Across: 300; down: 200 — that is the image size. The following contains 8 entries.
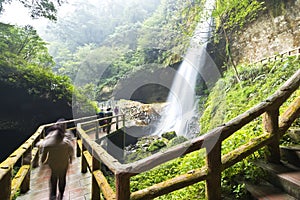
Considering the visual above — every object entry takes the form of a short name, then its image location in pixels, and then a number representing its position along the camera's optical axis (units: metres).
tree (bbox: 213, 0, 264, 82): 7.36
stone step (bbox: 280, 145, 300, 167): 2.10
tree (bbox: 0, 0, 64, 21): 7.85
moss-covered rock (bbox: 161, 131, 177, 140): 8.55
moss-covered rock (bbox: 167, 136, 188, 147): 6.54
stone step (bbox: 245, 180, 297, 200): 1.72
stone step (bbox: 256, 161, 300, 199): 1.70
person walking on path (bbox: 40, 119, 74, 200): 2.30
